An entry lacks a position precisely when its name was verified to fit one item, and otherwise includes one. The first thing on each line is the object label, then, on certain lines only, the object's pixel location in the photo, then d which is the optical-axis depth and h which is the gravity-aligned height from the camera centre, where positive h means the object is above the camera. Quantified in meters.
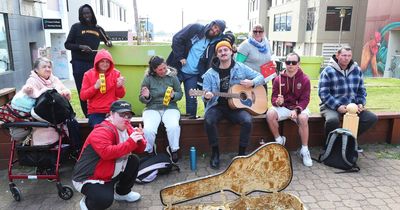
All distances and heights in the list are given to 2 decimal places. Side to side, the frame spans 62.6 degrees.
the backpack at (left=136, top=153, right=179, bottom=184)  3.82 -1.45
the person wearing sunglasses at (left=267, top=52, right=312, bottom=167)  4.39 -0.75
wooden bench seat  4.38 -1.27
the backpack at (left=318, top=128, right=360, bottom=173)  4.12 -1.34
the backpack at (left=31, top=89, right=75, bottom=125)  3.43 -0.69
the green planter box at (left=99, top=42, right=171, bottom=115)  5.28 -0.30
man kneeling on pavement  2.88 -1.00
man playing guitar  4.16 -0.59
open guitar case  2.95 -1.25
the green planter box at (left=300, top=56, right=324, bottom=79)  16.52 -1.07
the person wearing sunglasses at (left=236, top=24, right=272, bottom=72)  4.97 -0.10
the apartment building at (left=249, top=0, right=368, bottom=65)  30.30 +1.76
